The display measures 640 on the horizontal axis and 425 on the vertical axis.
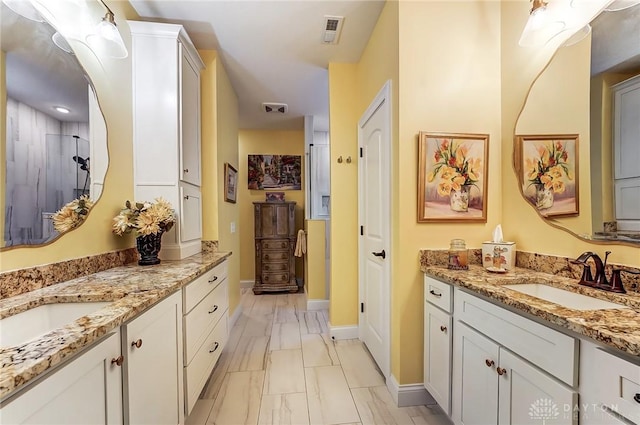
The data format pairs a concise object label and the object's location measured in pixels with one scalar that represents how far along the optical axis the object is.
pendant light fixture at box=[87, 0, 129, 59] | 1.49
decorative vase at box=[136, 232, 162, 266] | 1.70
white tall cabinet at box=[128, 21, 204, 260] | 1.93
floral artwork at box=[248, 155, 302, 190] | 4.71
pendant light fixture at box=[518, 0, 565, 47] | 1.39
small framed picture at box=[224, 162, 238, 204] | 2.85
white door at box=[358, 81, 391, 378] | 1.90
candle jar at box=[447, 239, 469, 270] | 1.56
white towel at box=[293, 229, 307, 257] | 4.09
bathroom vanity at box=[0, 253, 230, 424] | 0.61
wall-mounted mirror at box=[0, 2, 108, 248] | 1.05
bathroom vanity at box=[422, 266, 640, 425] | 0.74
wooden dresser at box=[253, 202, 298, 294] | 4.25
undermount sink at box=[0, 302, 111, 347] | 0.90
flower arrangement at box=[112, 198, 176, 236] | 1.61
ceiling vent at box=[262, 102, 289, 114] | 3.66
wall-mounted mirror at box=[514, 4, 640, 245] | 1.11
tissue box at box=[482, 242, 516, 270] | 1.52
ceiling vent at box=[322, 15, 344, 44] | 2.08
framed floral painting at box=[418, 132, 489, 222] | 1.69
